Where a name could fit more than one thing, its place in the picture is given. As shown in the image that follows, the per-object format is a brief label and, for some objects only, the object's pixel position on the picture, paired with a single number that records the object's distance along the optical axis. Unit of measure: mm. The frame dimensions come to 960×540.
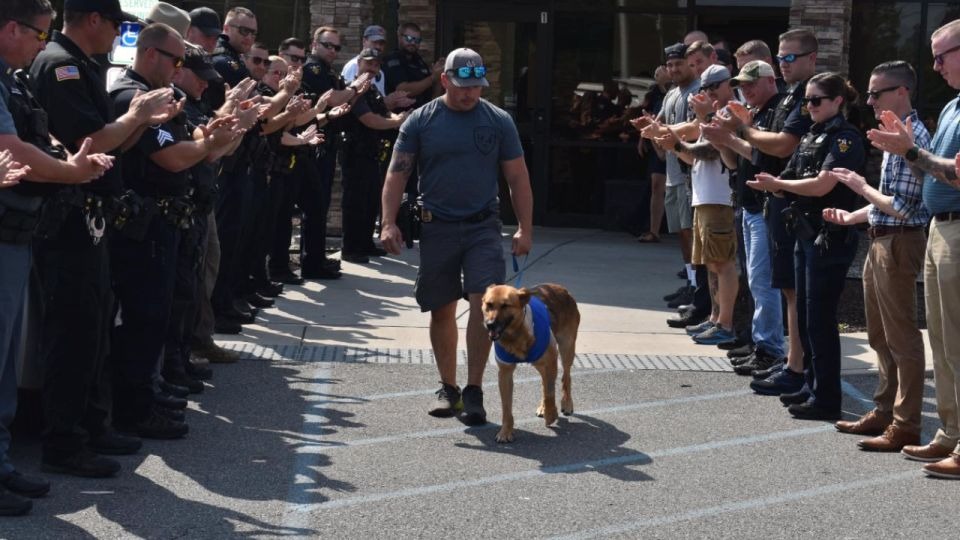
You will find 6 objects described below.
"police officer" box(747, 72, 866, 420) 8172
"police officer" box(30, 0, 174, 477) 6645
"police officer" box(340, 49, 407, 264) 13500
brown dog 7734
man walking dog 8281
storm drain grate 9906
